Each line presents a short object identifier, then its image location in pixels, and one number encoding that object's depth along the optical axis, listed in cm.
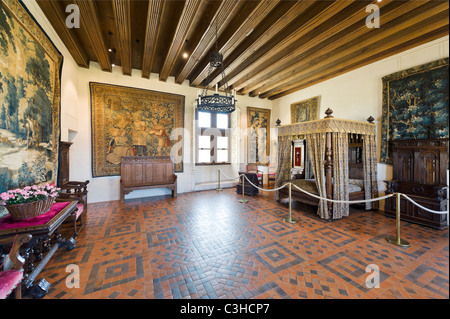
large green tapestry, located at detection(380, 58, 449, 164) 320
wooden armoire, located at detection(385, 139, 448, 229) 356
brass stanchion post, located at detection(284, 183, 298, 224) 394
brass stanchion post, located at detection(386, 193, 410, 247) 294
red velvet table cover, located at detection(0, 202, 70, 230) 200
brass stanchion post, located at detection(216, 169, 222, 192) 713
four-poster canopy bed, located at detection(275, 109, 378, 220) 418
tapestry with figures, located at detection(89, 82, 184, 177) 547
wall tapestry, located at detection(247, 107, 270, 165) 814
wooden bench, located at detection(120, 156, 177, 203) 559
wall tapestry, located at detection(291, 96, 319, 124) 649
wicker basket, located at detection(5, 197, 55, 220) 206
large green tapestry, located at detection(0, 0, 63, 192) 220
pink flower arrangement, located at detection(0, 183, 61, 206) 205
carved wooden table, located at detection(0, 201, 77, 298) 189
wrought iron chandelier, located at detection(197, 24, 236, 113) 378
